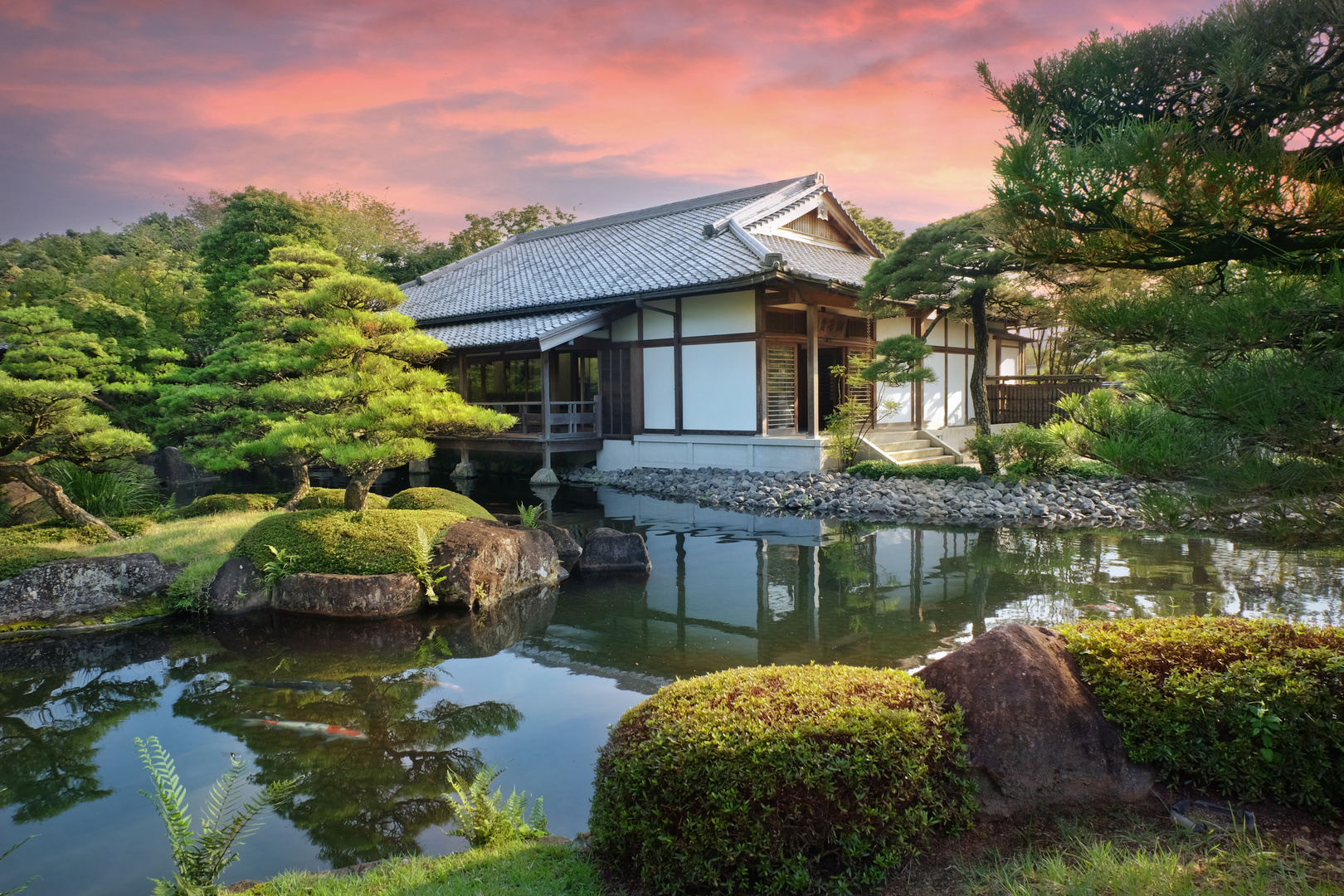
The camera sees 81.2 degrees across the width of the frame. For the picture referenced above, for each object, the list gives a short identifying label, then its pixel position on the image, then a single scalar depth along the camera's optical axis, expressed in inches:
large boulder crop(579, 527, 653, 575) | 349.4
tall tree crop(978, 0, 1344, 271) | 113.3
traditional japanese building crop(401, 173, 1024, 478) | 597.3
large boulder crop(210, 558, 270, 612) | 293.9
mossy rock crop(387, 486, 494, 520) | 354.3
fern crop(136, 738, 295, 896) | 109.2
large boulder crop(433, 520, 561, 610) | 296.5
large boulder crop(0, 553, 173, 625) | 273.0
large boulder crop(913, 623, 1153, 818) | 116.8
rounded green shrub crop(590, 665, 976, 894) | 101.4
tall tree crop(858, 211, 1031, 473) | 504.7
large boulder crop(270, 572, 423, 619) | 285.9
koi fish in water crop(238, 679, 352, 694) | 217.3
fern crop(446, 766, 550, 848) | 128.0
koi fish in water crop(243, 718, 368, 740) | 186.5
